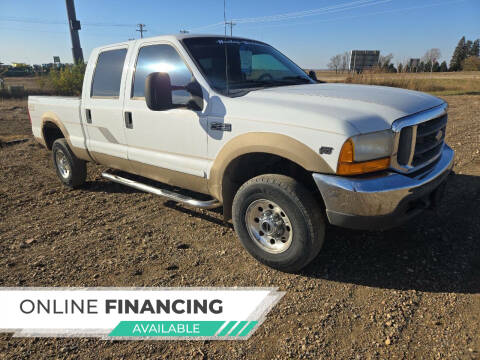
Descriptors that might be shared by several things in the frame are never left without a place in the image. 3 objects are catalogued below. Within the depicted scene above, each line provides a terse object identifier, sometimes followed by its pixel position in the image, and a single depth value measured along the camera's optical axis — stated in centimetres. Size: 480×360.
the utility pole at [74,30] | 2056
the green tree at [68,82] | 1580
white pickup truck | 239
